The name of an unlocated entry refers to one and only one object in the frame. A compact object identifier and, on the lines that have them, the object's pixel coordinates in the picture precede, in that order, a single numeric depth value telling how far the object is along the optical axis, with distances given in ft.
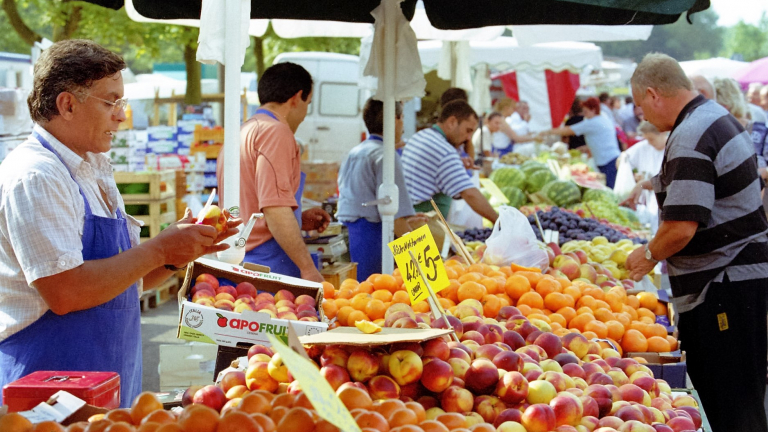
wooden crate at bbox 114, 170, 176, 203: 24.07
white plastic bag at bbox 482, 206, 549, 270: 13.93
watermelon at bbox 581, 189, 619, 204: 25.50
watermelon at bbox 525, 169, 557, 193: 26.89
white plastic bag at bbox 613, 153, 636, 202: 28.30
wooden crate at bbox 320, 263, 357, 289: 15.38
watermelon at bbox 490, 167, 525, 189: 27.14
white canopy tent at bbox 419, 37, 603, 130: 34.83
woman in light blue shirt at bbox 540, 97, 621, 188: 38.17
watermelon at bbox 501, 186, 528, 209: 25.55
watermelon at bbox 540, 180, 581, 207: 25.54
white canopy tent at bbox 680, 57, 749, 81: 54.29
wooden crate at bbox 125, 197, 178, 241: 24.21
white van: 54.13
